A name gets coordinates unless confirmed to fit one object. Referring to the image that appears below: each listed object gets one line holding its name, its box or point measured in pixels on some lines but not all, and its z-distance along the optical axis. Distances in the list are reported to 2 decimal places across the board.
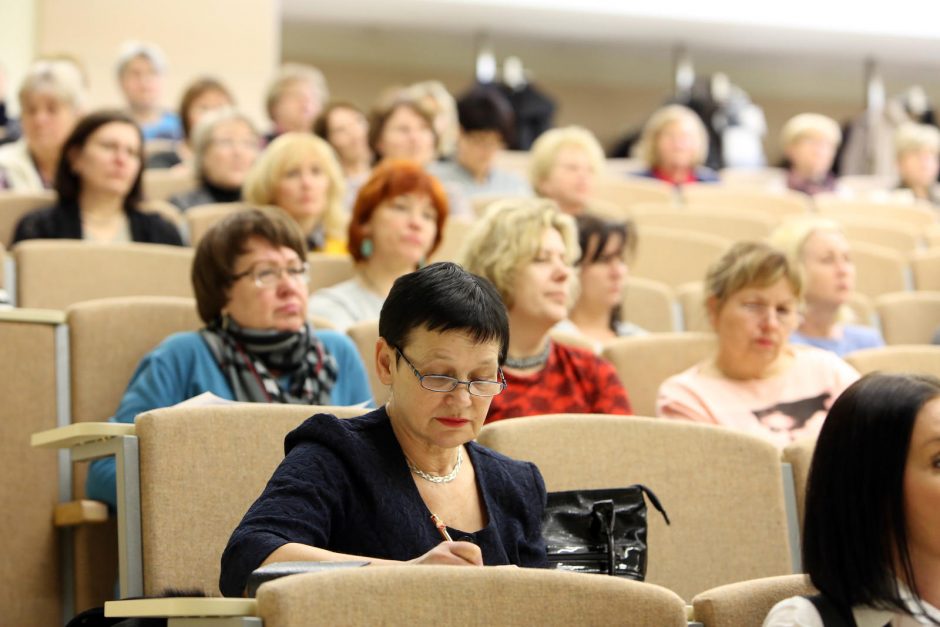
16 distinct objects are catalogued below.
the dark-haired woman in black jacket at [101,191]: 7.66
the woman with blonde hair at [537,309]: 5.69
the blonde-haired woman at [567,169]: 9.60
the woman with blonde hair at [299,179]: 7.95
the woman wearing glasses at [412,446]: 3.59
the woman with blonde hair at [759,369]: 5.84
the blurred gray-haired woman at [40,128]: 9.16
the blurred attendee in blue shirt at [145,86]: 12.07
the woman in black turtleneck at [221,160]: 9.07
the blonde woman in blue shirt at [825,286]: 7.37
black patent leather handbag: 4.03
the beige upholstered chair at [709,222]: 10.27
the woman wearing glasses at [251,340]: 5.20
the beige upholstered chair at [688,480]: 4.51
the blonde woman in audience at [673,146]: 12.22
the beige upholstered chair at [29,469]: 5.08
